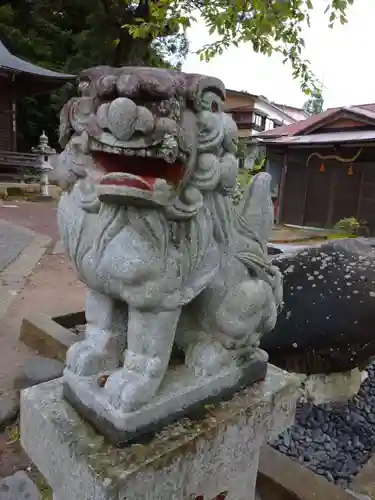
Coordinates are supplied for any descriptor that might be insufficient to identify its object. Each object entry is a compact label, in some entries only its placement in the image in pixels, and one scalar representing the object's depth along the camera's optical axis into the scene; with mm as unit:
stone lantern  9906
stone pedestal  922
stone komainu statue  828
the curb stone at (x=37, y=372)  2117
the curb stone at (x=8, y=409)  1864
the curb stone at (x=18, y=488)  1468
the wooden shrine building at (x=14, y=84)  9469
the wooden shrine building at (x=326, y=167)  9516
